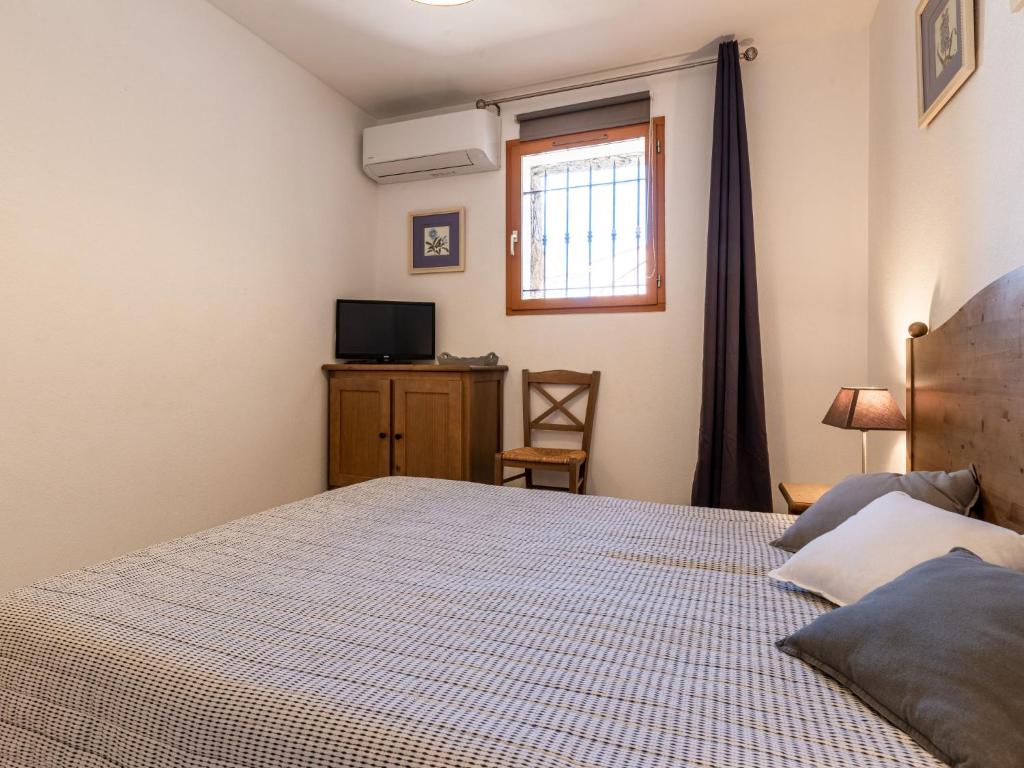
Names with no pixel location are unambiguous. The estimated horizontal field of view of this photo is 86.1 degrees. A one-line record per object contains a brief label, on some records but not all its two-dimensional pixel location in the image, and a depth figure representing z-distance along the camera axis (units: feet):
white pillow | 3.32
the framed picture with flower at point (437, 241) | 11.87
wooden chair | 9.70
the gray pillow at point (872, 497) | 4.42
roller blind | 10.44
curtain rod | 9.53
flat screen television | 11.41
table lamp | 6.40
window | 10.48
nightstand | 7.11
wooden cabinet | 10.22
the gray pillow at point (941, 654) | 2.13
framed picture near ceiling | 5.20
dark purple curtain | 9.20
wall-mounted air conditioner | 10.89
